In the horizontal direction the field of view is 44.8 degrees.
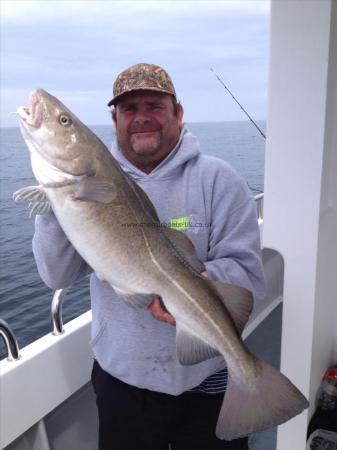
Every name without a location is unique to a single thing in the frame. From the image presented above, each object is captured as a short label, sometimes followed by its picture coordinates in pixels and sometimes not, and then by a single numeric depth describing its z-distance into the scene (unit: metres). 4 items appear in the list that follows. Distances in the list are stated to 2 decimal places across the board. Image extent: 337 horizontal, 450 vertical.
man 2.00
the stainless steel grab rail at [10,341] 2.16
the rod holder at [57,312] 2.46
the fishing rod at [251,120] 5.15
